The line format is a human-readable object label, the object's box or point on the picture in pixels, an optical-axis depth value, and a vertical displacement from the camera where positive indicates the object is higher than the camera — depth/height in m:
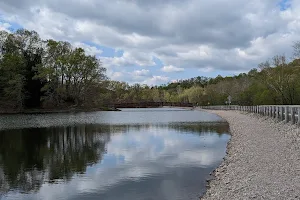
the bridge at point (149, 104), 123.15 -0.11
